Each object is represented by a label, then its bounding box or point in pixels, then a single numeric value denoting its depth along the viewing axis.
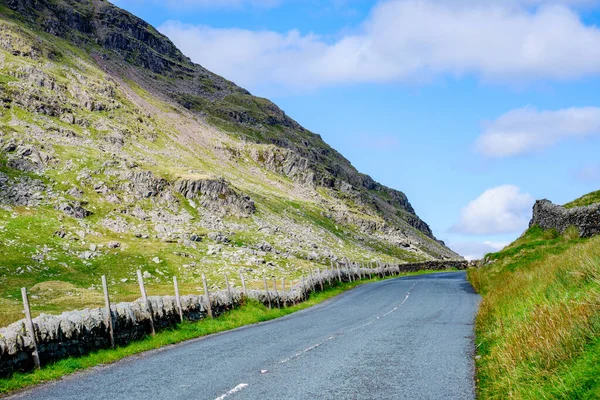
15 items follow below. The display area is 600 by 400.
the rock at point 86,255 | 55.79
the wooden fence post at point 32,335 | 14.46
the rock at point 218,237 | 73.12
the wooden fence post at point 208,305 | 26.40
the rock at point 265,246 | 76.62
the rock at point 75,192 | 72.12
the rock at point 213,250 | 66.44
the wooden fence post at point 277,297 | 34.94
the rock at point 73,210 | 67.06
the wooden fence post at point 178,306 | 23.61
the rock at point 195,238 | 69.91
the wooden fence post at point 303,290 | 40.47
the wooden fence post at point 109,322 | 18.06
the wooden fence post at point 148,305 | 20.81
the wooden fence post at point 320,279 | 46.24
